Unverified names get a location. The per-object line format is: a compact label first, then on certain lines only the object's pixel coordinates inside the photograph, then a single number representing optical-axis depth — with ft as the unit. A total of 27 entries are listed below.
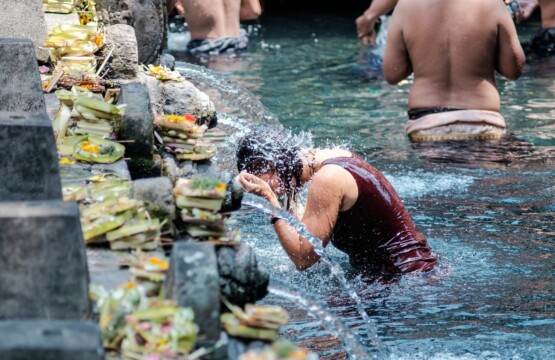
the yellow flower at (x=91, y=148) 26.18
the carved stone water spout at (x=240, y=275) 19.71
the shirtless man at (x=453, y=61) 49.25
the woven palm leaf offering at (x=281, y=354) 17.32
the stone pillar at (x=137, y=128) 26.93
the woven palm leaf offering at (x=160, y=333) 17.92
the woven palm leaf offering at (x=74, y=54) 31.90
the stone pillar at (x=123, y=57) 33.59
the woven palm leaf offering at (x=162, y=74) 35.72
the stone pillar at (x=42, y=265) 18.78
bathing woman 30.10
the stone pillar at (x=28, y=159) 21.93
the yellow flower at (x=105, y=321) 18.48
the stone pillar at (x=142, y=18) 38.83
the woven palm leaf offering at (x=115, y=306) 18.41
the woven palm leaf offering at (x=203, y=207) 22.18
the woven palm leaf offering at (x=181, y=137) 29.34
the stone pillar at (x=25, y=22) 34.09
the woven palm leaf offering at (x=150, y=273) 19.70
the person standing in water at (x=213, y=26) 74.42
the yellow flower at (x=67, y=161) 26.02
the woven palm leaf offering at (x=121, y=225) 21.56
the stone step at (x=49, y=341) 16.13
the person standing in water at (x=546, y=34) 73.51
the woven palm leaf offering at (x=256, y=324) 18.89
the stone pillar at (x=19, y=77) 27.57
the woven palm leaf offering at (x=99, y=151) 26.02
